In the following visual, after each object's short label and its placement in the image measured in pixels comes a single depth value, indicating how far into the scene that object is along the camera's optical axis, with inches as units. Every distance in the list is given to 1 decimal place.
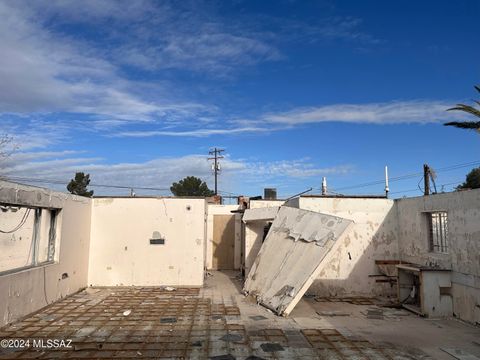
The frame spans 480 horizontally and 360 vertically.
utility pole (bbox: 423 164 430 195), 510.9
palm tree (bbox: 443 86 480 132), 459.4
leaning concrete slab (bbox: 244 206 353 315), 358.6
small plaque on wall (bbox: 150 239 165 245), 505.7
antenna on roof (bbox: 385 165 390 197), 563.0
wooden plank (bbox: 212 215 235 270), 689.0
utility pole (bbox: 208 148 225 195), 1474.9
